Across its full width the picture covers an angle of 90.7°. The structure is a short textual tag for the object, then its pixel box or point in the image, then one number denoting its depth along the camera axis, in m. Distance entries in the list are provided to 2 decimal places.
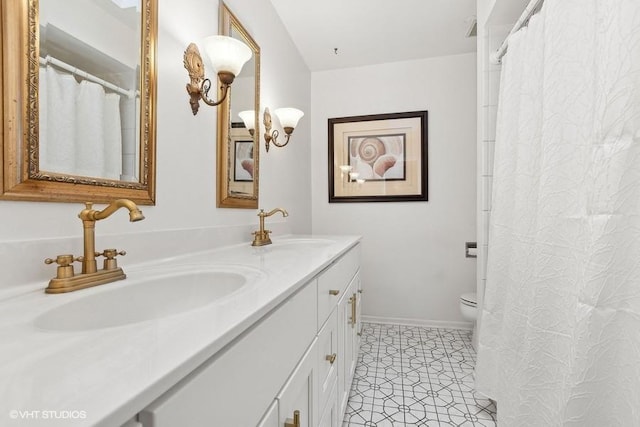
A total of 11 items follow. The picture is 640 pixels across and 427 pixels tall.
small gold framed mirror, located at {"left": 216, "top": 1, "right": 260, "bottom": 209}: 1.44
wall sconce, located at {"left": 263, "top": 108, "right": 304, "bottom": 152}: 1.90
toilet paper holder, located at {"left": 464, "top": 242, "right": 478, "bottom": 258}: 2.24
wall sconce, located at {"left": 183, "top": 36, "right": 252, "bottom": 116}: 1.17
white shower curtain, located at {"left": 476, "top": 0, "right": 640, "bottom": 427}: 0.79
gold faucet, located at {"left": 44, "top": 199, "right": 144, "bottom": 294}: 0.65
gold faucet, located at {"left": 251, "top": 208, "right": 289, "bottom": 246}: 1.54
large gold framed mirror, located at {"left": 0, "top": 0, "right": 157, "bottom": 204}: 0.68
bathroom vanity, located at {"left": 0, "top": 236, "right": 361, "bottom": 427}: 0.28
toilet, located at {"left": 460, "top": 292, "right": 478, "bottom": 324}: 2.20
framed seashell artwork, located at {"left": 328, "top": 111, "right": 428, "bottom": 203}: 2.72
